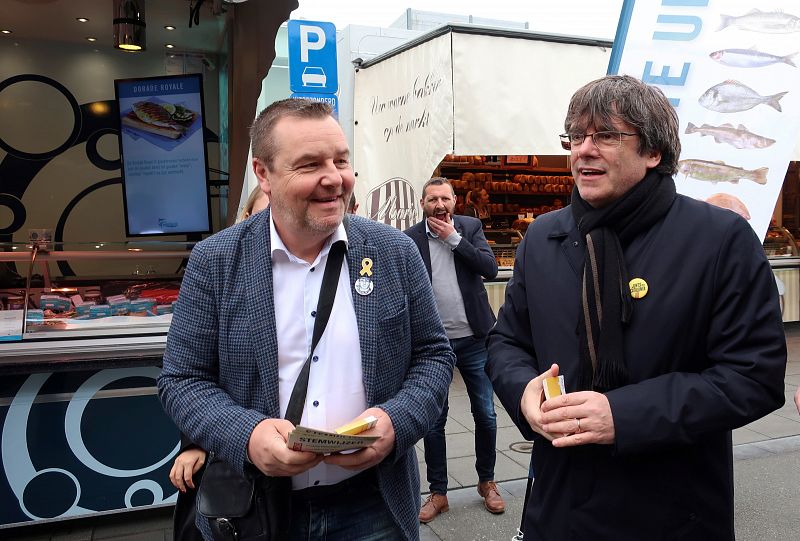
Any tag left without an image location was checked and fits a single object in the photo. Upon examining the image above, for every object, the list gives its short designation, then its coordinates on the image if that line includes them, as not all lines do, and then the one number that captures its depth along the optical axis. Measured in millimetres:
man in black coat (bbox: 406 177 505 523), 4145
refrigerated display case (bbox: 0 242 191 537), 3562
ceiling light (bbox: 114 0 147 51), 4898
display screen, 5691
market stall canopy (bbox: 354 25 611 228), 5660
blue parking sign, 6234
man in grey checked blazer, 1674
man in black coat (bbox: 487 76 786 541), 1612
